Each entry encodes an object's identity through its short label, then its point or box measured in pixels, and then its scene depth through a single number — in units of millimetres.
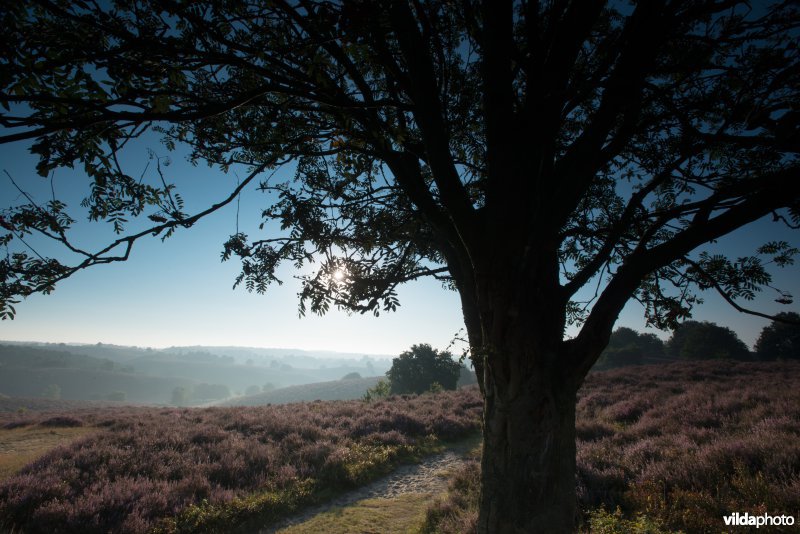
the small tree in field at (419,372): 38125
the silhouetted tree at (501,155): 2312
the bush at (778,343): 38522
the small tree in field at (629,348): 43906
